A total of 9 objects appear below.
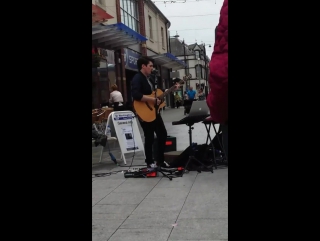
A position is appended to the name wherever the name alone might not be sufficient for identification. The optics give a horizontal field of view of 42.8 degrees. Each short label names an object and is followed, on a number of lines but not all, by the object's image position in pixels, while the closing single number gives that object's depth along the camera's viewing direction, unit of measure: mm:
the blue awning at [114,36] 10430
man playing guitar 5918
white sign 6949
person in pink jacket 1393
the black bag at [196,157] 6109
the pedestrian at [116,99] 10681
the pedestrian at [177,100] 25688
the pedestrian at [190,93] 19283
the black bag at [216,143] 6484
